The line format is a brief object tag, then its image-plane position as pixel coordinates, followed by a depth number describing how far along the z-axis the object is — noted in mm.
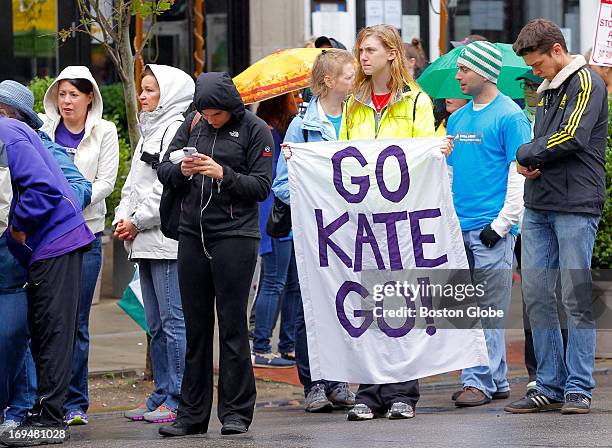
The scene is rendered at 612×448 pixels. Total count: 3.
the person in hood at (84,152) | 15953
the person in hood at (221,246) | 14164
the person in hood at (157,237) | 15750
